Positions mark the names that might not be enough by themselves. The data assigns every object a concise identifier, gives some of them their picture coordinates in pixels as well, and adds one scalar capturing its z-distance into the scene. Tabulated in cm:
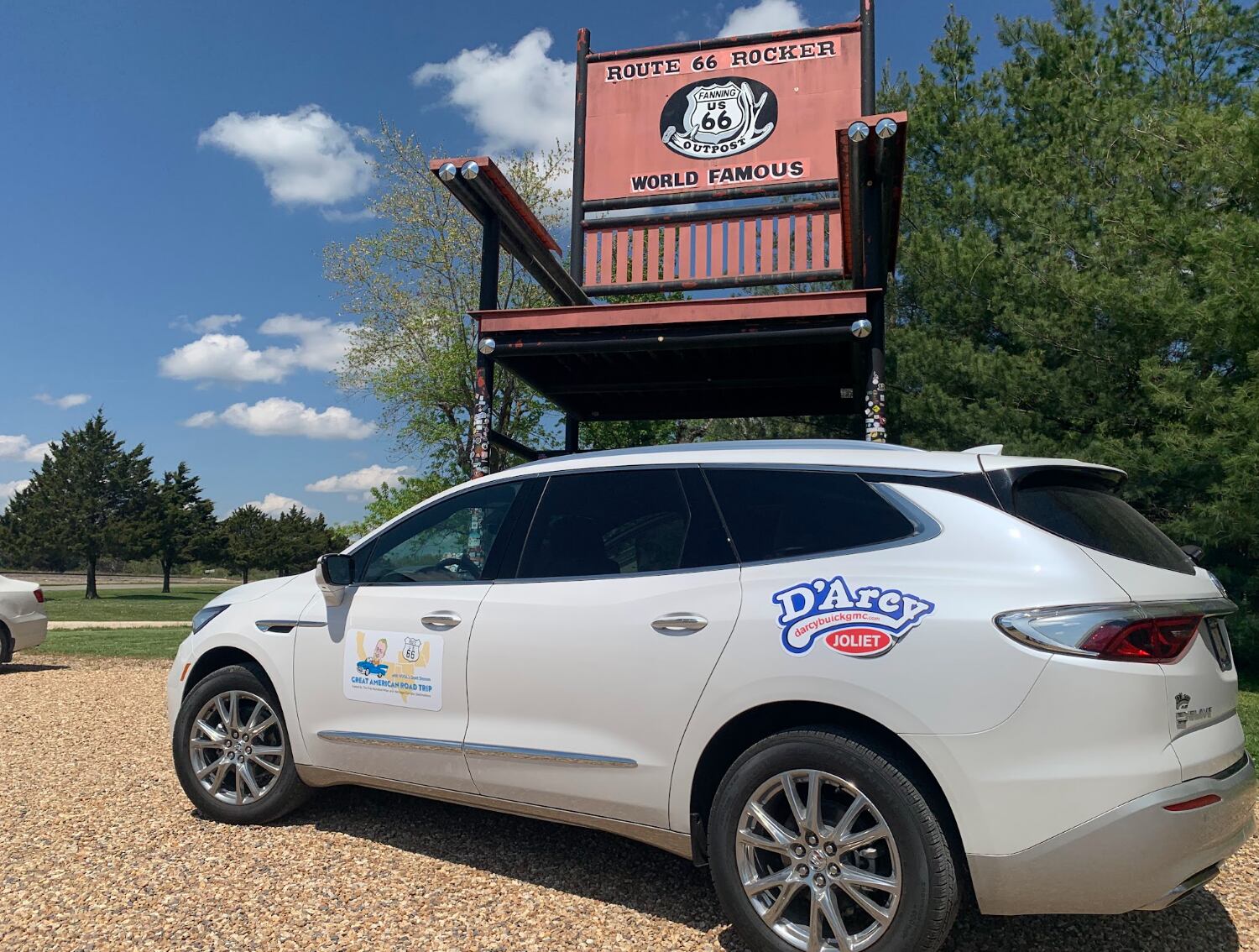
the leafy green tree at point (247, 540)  5981
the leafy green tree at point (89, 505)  4775
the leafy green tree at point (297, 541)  6234
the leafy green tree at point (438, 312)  2366
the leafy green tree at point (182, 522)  5131
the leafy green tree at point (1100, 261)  973
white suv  249
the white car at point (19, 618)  959
